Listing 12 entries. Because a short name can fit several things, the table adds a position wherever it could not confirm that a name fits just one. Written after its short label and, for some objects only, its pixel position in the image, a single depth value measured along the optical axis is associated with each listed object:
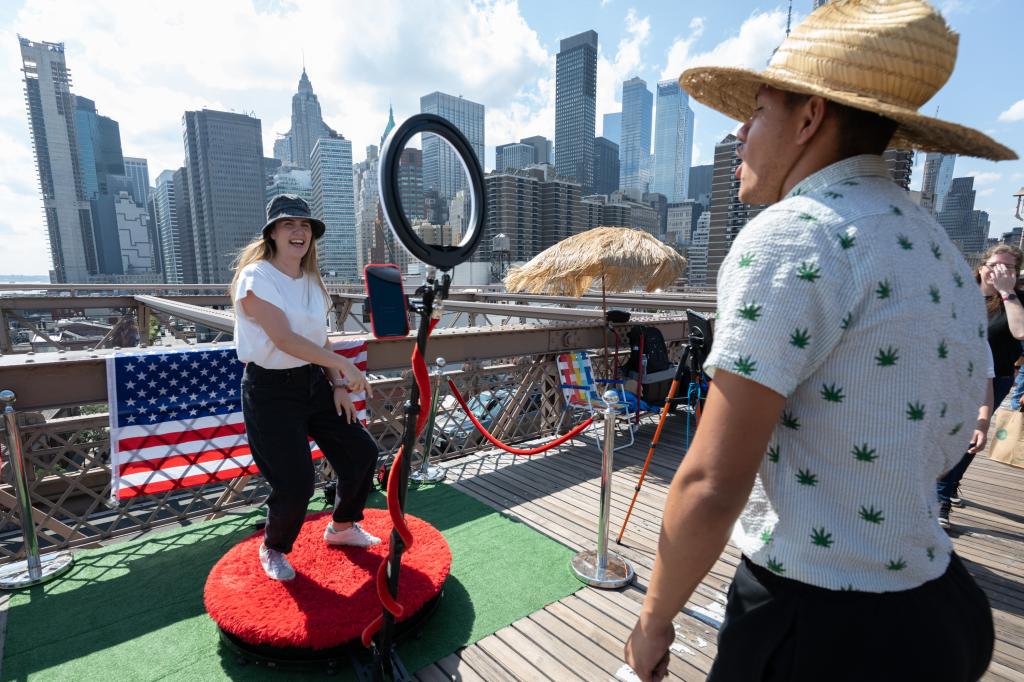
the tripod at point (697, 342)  4.38
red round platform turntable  2.30
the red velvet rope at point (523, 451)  3.55
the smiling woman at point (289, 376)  2.32
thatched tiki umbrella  6.03
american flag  3.31
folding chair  5.71
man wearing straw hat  0.77
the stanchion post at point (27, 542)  2.85
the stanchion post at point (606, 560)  3.00
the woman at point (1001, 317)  3.40
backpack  6.08
